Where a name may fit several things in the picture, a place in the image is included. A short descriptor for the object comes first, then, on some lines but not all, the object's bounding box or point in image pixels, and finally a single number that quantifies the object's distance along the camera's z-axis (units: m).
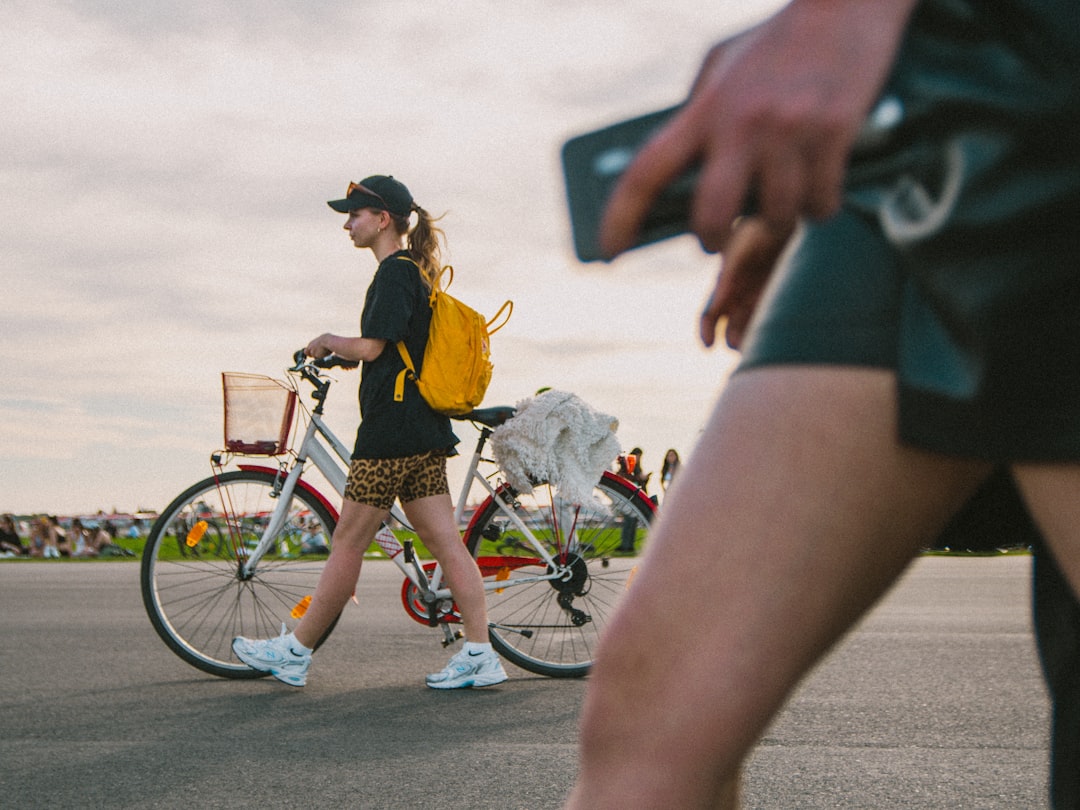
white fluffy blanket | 5.10
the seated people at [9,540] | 25.91
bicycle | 5.16
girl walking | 4.64
